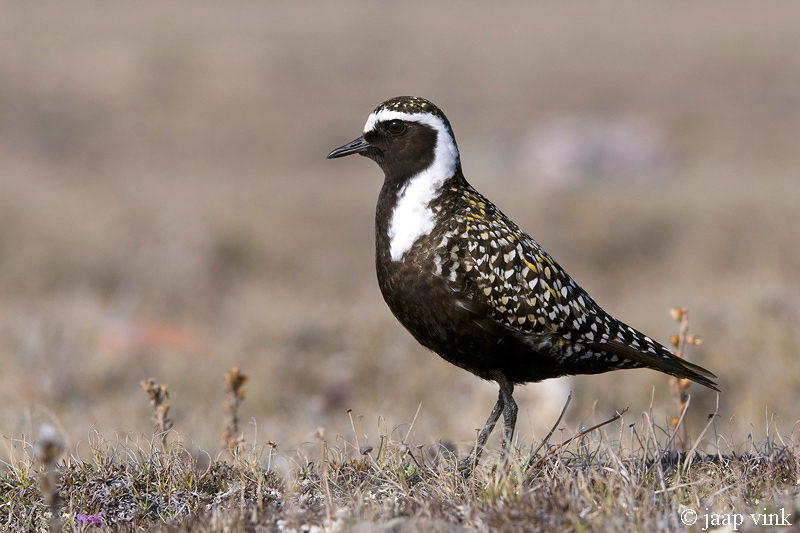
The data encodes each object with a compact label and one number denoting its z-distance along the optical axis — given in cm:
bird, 808
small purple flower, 733
